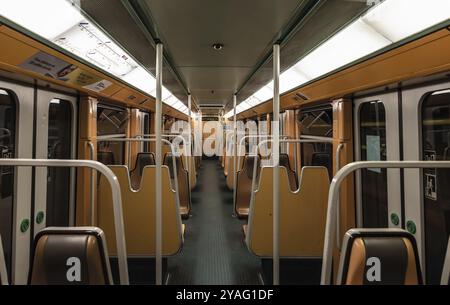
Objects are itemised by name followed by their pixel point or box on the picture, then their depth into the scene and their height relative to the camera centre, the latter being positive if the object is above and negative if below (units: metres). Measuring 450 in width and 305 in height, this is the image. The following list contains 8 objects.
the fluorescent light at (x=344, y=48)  1.81 +0.91
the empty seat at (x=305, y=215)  2.62 -0.55
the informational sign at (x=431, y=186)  1.81 -0.19
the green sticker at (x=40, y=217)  2.15 -0.47
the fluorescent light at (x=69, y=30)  1.36 +0.88
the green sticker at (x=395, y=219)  2.12 -0.49
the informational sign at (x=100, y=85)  2.40 +0.71
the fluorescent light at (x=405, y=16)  1.30 +0.80
